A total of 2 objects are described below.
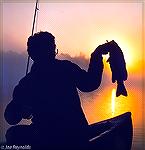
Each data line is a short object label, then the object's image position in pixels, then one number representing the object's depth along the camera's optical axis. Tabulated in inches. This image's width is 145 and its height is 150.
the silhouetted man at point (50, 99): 71.2
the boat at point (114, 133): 70.6
